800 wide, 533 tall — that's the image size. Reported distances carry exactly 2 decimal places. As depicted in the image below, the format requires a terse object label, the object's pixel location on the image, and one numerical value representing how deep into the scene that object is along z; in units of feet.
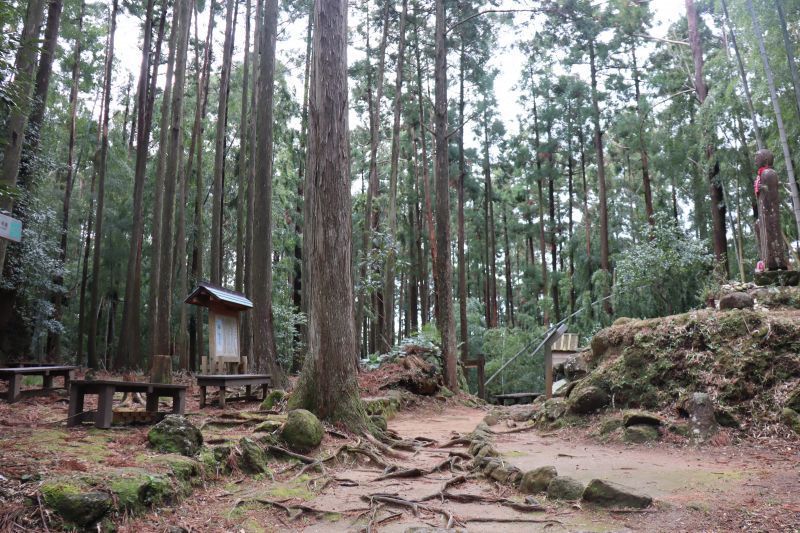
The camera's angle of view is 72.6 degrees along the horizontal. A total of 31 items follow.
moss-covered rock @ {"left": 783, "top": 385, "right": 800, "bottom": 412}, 21.51
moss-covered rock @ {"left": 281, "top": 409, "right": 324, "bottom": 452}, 19.86
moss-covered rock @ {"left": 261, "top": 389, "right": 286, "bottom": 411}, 27.58
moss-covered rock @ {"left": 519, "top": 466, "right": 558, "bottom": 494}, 15.89
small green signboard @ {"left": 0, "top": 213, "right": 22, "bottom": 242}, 15.39
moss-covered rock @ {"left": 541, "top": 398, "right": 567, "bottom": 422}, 28.40
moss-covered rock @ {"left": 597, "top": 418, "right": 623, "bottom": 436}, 24.34
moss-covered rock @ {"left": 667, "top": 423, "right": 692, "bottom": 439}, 22.16
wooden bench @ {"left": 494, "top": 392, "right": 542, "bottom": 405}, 58.13
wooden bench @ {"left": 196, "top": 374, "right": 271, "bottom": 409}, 27.17
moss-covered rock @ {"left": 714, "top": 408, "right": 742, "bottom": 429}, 22.15
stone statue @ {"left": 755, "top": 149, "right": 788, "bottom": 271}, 32.27
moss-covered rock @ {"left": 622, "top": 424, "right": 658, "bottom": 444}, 22.58
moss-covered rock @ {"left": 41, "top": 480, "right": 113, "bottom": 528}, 10.27
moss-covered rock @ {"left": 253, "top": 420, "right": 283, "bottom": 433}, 20.52
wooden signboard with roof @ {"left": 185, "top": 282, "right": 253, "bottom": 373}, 31.68
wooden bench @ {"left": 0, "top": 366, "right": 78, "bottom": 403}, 25.73
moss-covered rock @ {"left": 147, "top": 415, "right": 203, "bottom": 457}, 16.28
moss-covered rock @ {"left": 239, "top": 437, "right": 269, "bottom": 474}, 17.28
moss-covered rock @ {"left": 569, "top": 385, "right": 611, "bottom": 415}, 26.94
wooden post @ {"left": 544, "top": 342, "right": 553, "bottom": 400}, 37.45
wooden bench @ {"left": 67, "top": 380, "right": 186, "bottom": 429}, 19.04
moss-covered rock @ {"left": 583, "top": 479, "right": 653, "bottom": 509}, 13.47
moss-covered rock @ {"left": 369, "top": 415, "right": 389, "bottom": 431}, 26.00
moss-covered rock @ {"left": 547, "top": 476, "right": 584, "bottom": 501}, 14.76
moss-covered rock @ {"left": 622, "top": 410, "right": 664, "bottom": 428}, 23.21
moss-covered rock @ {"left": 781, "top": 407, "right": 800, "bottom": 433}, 20.72
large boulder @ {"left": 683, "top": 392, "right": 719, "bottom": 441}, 21.88
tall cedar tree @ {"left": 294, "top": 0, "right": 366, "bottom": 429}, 23.85
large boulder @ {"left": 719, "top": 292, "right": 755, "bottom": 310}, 27.07
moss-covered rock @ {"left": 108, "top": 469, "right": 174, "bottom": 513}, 11.46
